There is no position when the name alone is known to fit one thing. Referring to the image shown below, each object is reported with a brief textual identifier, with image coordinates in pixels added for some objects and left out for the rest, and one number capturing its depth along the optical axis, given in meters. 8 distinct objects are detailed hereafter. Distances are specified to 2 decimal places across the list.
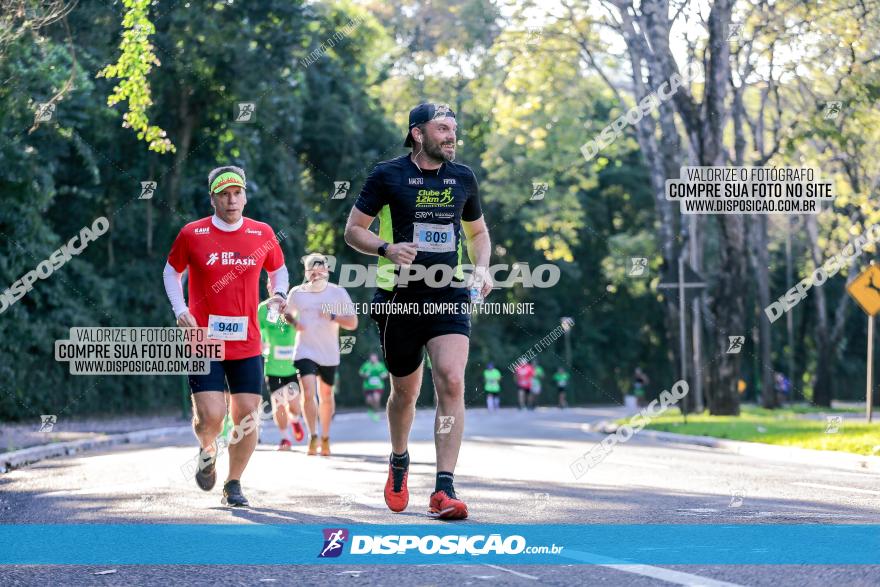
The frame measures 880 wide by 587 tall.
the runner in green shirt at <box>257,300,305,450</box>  16.55
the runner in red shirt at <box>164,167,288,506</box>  9.48
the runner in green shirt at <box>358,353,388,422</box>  38.56
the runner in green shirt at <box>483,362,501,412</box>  43.62
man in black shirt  8.11
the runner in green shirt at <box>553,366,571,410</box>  49.88
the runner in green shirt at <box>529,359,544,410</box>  48.33
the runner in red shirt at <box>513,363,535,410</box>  46.36
